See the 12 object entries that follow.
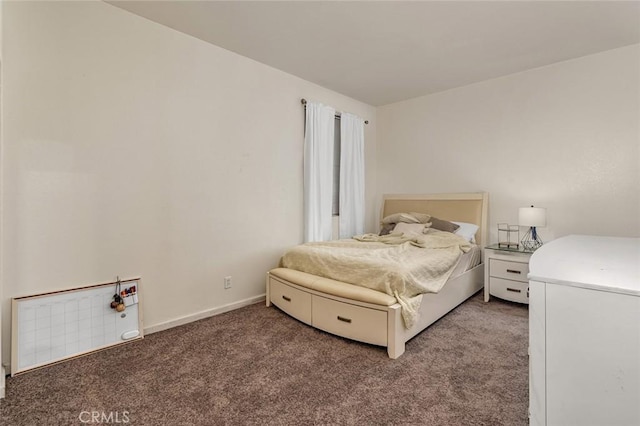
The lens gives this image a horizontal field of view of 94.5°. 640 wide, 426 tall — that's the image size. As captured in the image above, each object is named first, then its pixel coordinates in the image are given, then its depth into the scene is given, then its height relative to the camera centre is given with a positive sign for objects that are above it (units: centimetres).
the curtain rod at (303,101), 343 +130
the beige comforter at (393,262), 208 -39
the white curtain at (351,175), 390 +52
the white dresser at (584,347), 81 -39
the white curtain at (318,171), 343 +51
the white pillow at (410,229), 331 -18
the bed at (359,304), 198 -72
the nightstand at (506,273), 284 -59
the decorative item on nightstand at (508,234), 338 -24
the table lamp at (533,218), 291 -4
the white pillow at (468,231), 334 -20
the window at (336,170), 392 +58
